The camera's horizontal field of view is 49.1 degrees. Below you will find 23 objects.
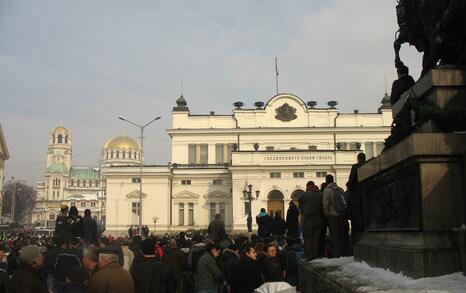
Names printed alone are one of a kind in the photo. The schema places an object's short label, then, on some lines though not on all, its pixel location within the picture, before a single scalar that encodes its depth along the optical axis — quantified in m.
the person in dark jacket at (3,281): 6.96
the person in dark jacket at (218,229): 14.65
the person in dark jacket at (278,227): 17.92
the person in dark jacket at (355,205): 8.12
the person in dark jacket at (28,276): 5.88
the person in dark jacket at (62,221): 13.80
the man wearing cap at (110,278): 5.68
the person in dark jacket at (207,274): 9.44
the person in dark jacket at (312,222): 9.99
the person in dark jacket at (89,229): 14.45
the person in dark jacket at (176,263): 10.64
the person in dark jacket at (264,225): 17.73
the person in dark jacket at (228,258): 10.30
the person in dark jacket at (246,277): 8.55
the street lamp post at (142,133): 44.69
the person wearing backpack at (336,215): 9.13
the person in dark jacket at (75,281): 5.78
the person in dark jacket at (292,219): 16.00
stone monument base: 4.85
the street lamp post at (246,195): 47.00
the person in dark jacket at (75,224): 13.98
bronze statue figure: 6.41
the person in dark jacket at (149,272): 7.51
